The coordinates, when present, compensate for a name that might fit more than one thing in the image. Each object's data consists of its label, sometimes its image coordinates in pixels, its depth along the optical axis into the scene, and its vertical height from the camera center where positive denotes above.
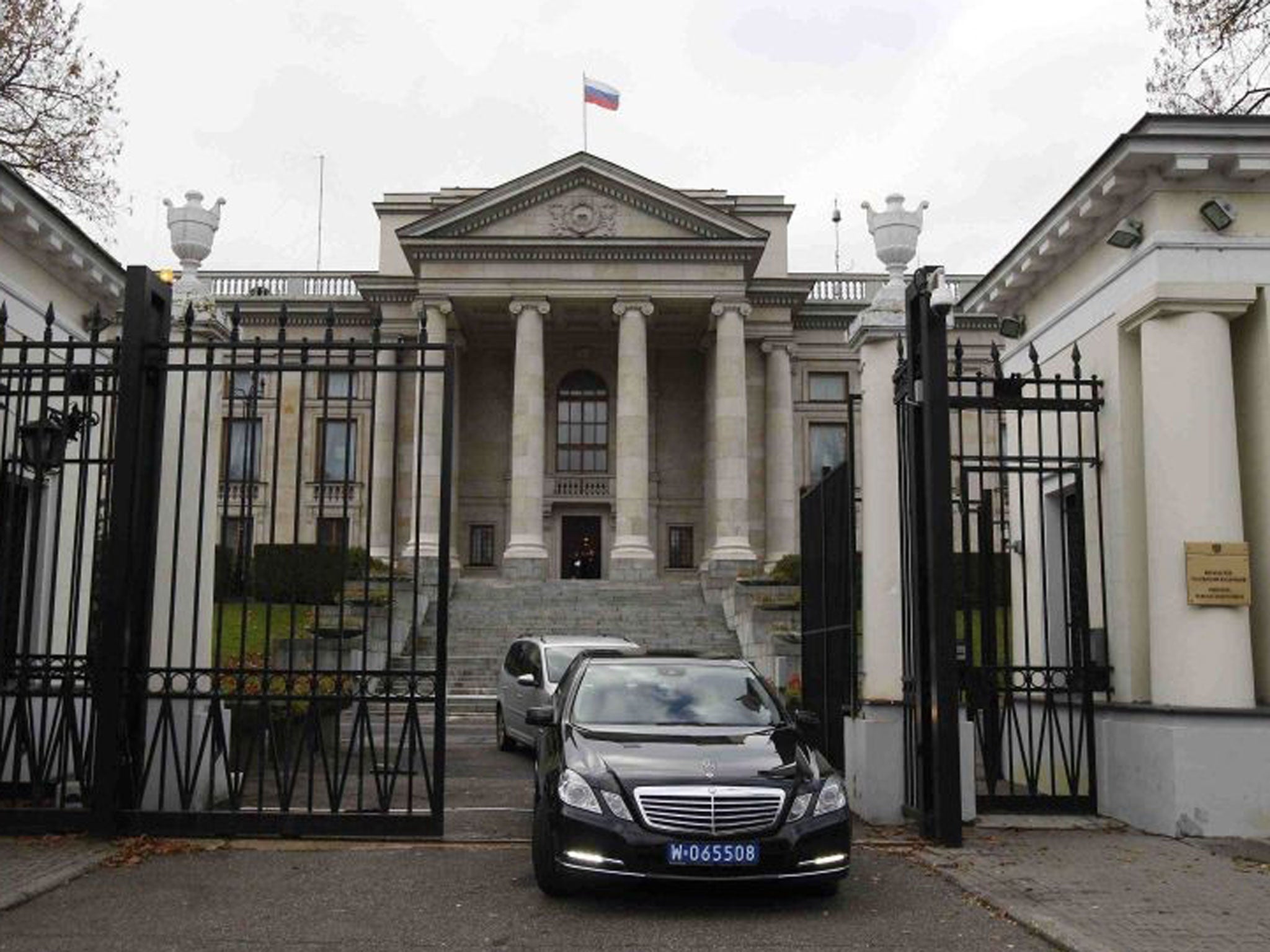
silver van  15.94 -0.87
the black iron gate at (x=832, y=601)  11.65 +0.10
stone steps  27.44 -0.27
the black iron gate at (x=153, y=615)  9.79 -0.08
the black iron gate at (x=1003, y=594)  10.28 +0.16
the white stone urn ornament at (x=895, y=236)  12.34 +3.76
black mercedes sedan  7.47 -1.23
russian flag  42.81 +17.86
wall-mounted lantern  10.50 +1.46
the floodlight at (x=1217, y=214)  11.12 +3.59
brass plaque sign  10.76 +0.34
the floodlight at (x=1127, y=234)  11.44 +3.51
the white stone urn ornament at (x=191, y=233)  12.02 +3.66
